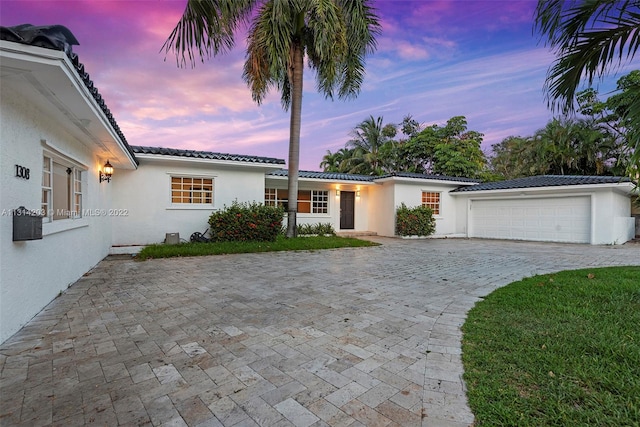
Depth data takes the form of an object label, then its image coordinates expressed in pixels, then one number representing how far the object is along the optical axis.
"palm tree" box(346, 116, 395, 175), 26.22
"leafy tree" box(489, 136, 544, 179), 22.05
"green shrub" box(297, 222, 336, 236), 13.80
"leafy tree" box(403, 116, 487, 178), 22.45
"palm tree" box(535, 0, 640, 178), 3.25
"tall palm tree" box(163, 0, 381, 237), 9.30
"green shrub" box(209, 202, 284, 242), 9.88
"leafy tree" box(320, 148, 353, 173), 27.98
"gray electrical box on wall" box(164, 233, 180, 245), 9.71
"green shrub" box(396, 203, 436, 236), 14.23
